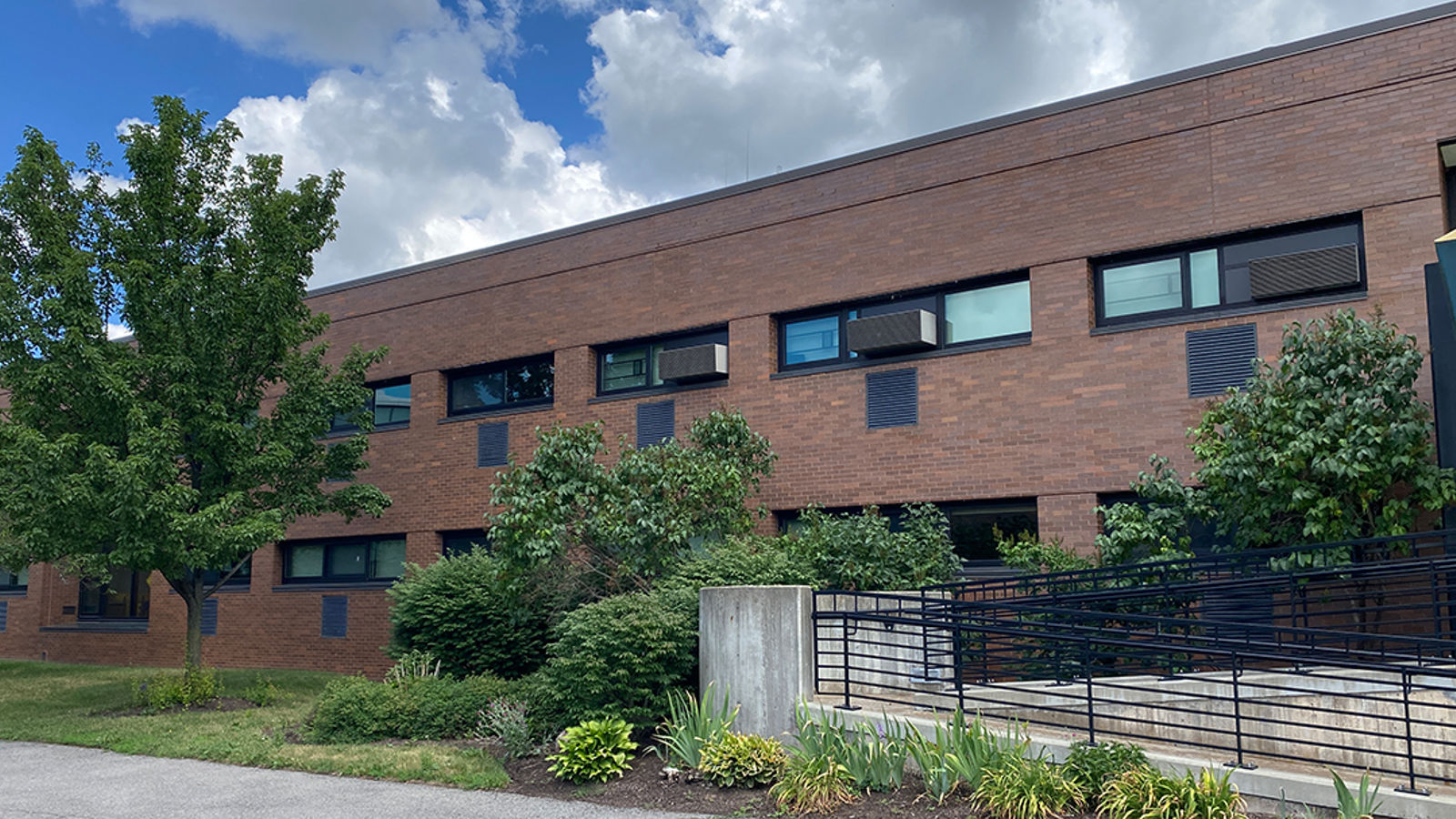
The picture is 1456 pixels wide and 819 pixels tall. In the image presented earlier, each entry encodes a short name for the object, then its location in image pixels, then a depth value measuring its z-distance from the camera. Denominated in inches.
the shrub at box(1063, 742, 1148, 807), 333.7
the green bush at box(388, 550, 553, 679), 646.5
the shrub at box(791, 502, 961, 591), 550.0
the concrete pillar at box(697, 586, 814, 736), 421.1
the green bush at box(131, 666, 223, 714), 639.8
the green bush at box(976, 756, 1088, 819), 321.4
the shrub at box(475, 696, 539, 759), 455.8
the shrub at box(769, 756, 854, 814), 353.7
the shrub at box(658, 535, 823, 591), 503.2
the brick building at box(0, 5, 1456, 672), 525.7
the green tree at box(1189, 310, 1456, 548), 459.8
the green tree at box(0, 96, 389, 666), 616.1
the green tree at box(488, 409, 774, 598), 571.5
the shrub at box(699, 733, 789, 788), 386.3
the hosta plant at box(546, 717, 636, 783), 411.8
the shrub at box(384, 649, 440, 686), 583.7
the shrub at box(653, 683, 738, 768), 407.2
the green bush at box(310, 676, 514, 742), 520.1
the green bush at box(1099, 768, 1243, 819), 307.7
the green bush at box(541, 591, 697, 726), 441.7
